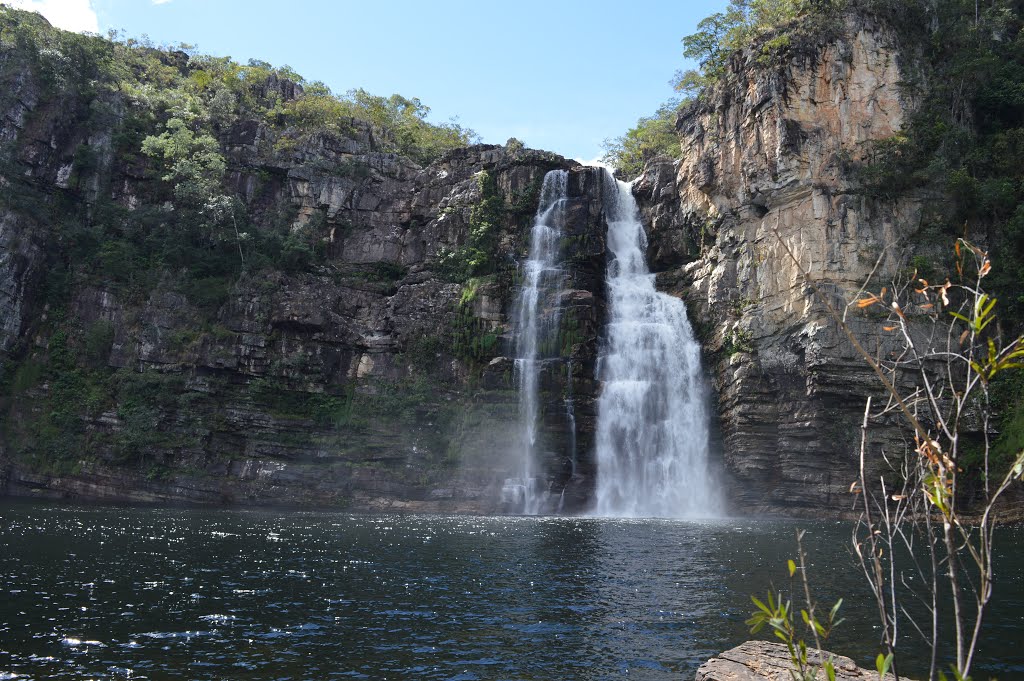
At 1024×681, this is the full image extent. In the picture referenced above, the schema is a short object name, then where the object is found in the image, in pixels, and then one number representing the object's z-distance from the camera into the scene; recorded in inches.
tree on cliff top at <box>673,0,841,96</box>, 1497.3
